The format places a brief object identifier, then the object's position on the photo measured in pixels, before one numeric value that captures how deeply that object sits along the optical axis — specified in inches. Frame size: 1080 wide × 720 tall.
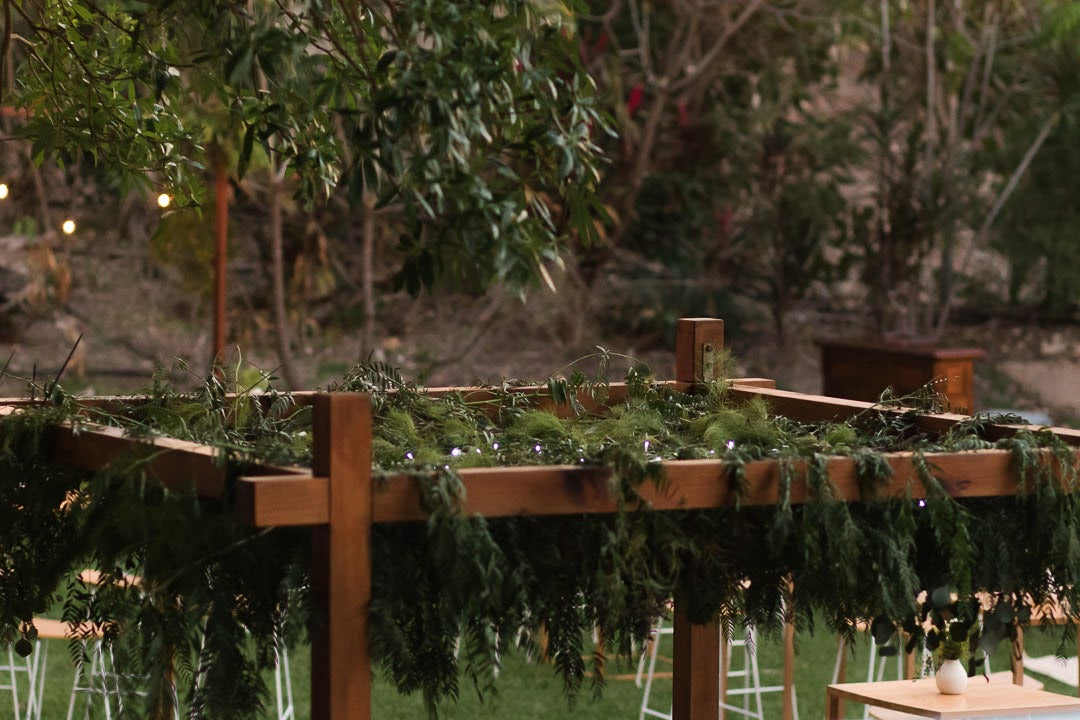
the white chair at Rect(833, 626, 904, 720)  375.5
